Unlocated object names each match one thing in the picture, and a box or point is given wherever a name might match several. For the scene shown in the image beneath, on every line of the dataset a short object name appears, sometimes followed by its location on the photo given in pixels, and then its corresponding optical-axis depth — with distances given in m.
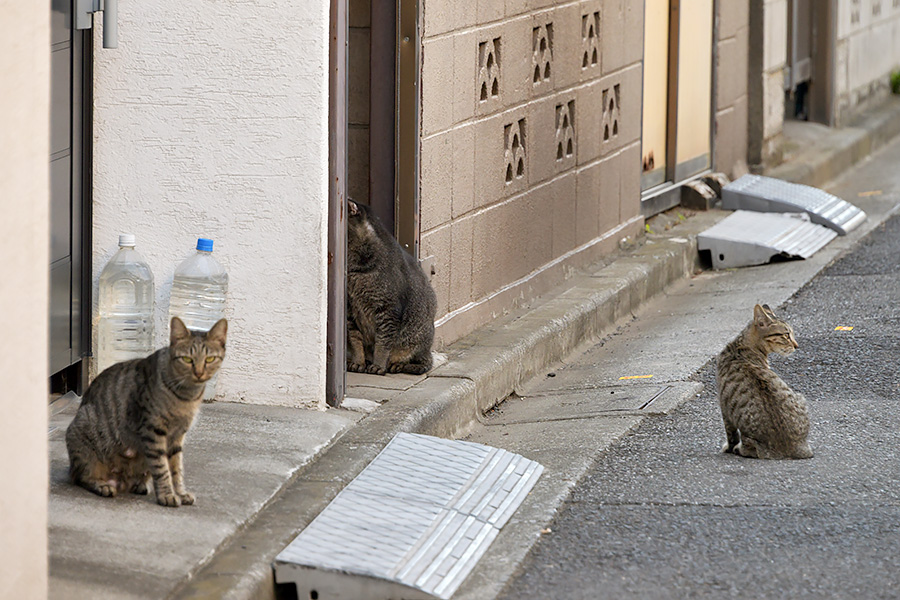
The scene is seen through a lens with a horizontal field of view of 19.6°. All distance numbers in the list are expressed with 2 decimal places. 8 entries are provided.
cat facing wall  12.13
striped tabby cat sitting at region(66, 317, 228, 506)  8.49
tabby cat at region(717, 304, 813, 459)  10.36
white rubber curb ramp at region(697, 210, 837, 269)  19.55
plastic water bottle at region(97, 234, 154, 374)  10.86
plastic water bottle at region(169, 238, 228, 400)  10.66
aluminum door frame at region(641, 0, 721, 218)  20.88
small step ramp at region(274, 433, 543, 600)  8.00
